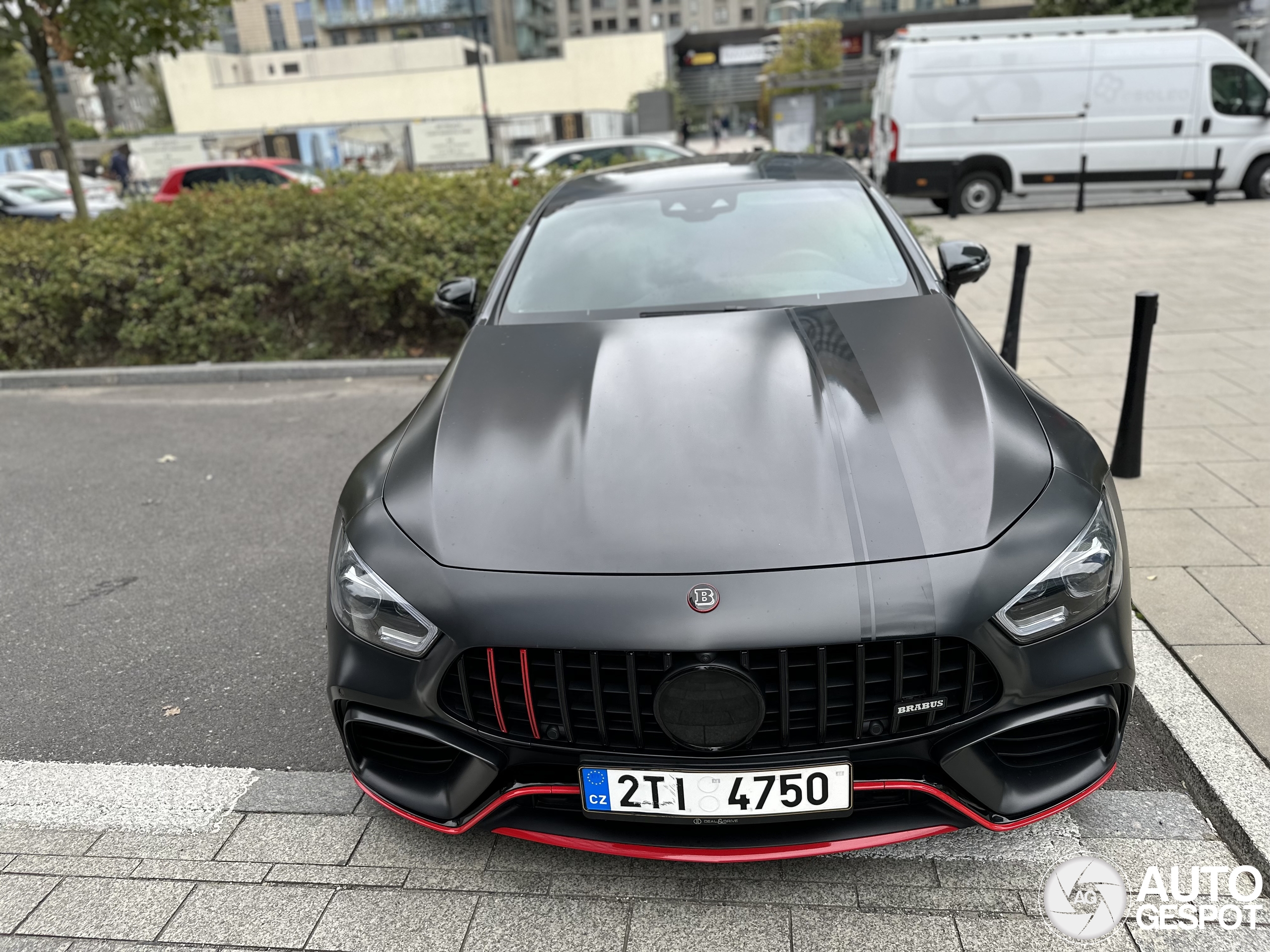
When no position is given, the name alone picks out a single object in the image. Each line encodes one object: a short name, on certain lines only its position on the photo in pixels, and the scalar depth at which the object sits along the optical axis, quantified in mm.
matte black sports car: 1926
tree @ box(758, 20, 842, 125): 48656
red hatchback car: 15344
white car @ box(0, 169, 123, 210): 18250
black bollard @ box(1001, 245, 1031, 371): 6105
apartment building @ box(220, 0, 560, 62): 67875
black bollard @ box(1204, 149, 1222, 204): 13555
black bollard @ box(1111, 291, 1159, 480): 4180
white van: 13477
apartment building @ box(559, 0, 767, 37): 90375
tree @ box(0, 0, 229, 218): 8391
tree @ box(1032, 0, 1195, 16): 24938
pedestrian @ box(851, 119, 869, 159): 29062
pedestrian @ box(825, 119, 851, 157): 29359
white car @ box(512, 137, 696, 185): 14523
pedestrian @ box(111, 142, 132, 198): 29453
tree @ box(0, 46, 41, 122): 67062
